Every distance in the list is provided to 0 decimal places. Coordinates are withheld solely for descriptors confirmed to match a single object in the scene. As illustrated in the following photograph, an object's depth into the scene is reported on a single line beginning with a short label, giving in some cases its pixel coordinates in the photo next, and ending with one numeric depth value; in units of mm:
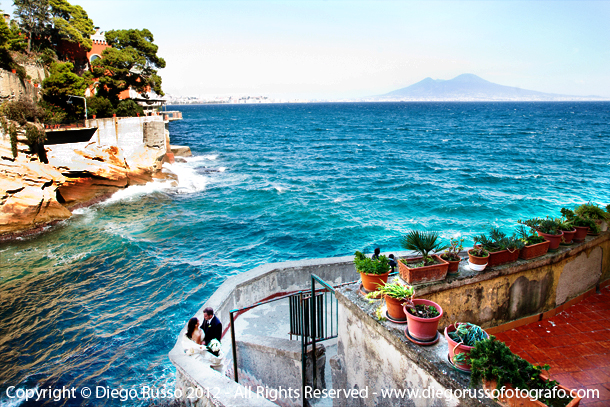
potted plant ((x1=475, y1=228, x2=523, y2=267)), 5012
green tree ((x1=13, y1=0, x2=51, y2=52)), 34000
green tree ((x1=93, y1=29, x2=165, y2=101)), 35250
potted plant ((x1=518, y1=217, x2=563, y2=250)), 5551
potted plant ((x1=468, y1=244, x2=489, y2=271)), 4766
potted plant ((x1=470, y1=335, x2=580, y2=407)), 2854
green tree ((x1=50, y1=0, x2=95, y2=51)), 35675
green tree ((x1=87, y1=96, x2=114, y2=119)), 31525
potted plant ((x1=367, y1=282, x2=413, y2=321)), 3904
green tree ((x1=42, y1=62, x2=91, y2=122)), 29406
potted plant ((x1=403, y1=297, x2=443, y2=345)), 3588
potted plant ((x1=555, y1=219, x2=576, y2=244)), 5773
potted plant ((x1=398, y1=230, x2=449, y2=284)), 4480
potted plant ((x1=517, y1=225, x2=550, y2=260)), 5199
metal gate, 5668
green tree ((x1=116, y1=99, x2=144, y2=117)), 34000
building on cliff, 36981
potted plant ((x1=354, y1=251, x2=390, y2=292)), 4555
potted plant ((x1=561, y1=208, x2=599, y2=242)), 5957
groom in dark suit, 6516
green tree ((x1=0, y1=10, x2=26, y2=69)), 26197
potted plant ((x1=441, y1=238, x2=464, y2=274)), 4754
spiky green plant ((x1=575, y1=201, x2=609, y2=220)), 6340
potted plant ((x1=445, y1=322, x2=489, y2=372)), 3225
